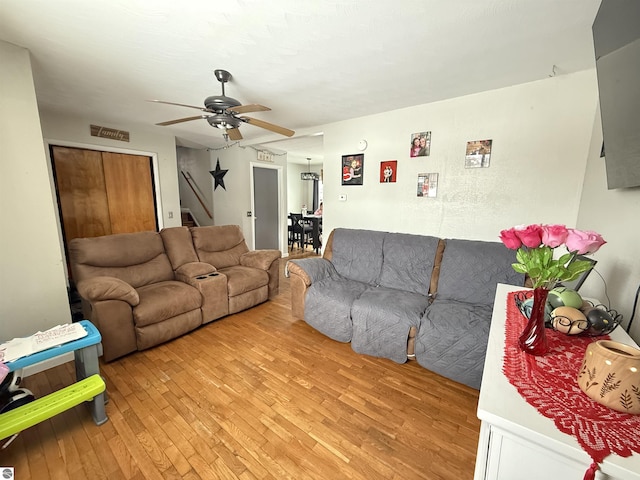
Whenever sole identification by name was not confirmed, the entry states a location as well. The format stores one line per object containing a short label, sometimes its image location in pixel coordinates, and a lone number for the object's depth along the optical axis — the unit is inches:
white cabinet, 20.1
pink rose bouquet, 32.7
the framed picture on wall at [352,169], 127.1
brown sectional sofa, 80.7
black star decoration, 198.8
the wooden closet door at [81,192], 132.6
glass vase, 34.3
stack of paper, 53.8
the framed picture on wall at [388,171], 116.5
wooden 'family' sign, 137.1
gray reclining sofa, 71.5
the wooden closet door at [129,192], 148.0
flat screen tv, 36.0
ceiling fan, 76.2
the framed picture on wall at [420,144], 106.4
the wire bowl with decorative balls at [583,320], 36.5
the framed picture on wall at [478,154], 94.7
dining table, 229.3
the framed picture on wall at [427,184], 106.6
